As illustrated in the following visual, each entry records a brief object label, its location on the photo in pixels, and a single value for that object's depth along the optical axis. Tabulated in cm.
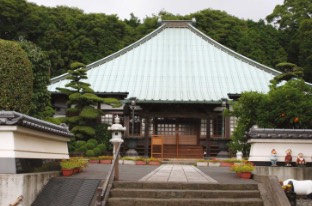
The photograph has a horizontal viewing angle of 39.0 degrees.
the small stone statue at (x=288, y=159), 1058
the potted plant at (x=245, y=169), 1088
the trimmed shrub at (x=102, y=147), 2146
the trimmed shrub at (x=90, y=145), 2127
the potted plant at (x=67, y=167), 1065
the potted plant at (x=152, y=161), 1940
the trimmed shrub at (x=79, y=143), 2111
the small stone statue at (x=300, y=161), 1047
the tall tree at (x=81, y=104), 2183
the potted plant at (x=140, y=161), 1938
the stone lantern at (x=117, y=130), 1778
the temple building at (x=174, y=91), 2402
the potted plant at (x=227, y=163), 1925
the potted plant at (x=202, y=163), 1934
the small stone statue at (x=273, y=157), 1061
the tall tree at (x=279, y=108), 1227
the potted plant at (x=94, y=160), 1933
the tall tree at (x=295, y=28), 3755
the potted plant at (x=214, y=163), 1926
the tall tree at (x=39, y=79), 1926
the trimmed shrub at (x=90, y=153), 2073
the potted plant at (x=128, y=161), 1948
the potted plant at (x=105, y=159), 1931
